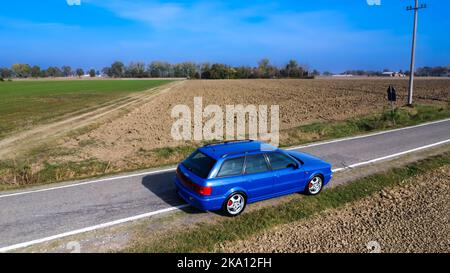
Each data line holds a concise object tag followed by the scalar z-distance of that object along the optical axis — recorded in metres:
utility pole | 22.72
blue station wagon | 6.38
